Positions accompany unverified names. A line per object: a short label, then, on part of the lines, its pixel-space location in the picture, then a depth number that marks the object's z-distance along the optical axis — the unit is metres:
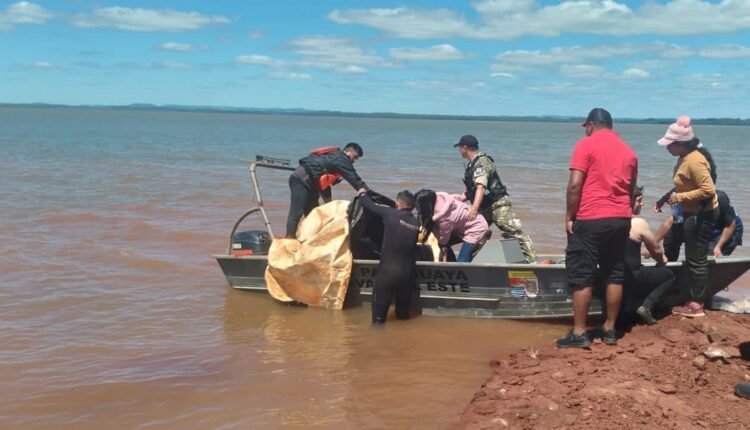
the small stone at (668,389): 4.50
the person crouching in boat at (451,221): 6.89
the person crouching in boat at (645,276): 6.00
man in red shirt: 5.24
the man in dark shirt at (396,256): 6.59
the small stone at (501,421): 4.22
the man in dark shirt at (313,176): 7.46
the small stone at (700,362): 4.92
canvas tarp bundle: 7.06
